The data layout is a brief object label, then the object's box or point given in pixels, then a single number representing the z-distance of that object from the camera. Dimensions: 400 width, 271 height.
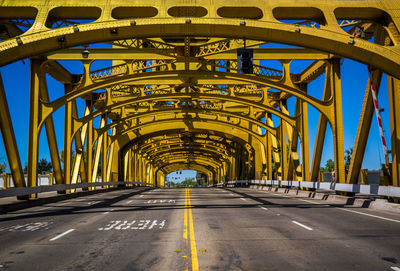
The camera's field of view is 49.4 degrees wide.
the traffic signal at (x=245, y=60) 14.63
